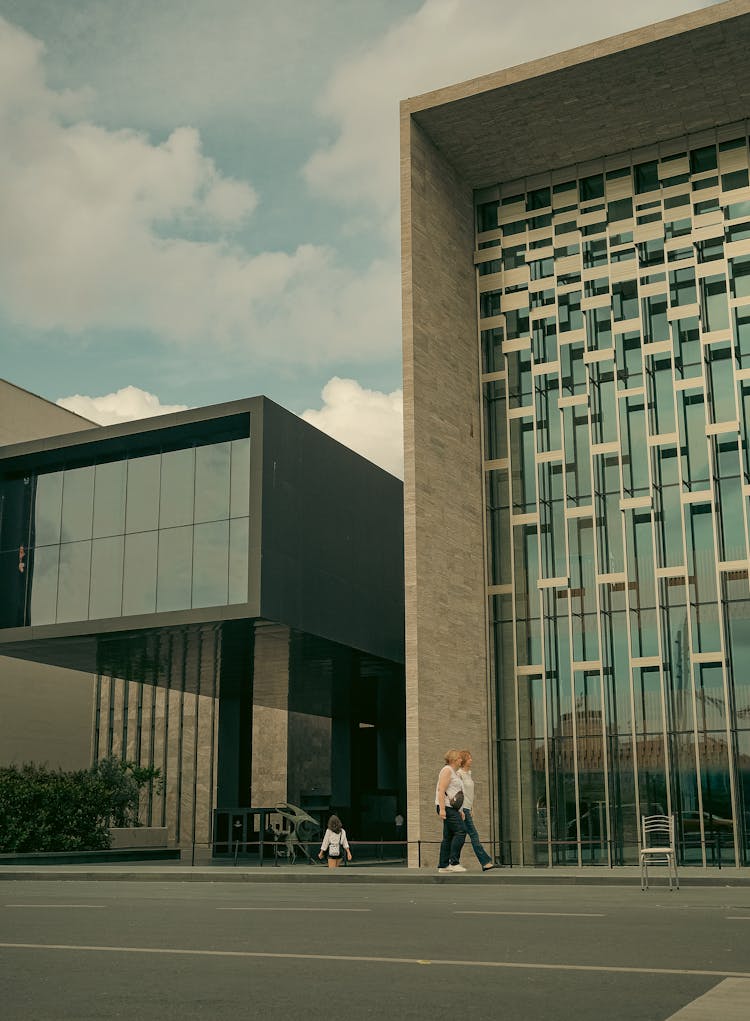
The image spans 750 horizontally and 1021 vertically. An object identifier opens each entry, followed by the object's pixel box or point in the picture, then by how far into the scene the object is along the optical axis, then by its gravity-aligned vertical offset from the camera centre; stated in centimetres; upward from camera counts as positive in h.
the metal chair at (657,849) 1662 -79
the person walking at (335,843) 2562 -111
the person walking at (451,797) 1841 -12
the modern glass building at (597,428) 2878 +909
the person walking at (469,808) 1839 -30
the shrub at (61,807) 3222 -40
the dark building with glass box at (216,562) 2831 +558
